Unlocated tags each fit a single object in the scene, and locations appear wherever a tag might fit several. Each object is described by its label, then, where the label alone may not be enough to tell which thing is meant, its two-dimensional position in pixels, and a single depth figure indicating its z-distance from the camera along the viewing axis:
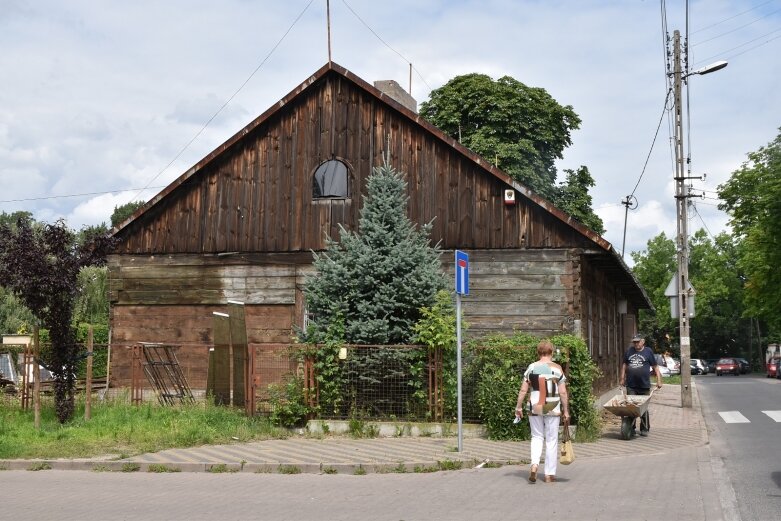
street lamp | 24.81
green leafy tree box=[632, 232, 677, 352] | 84.06
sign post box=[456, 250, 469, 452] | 13.03
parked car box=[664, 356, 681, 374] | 54.46
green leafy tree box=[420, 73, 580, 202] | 38.06
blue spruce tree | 15.66
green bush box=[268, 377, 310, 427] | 15.36
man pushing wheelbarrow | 16.70
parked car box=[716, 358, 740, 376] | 72.94
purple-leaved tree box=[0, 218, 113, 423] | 14.77
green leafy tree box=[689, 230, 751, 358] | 81.88
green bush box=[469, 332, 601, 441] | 14.44
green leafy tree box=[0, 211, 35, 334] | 47.00
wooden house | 19.70
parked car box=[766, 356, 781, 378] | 59.28
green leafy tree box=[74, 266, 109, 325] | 44.41
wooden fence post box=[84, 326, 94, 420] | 15.62
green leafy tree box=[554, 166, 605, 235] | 42.34
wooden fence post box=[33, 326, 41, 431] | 14.97
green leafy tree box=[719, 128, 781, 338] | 42.66
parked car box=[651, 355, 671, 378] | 52.62
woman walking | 10.66
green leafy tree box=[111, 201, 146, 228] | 69.06
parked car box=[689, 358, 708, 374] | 78.06
